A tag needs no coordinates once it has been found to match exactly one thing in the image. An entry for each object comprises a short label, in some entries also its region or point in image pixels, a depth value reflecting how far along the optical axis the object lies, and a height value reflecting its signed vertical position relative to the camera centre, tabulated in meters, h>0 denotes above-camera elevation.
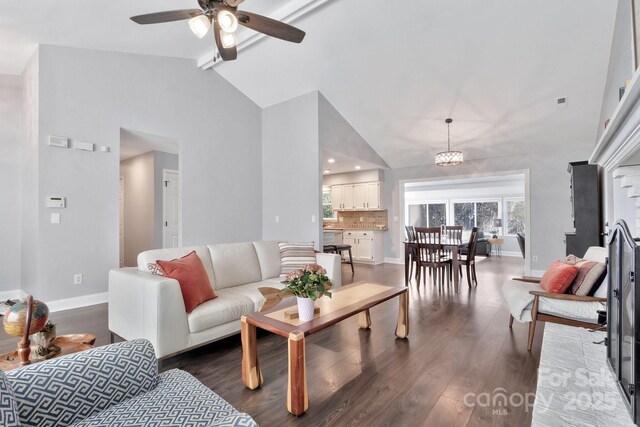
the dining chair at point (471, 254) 4.80 -0.64
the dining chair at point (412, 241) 5.00 -0.45
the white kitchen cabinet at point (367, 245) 7.29 -0.75
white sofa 2.15 -0.70
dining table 4.81 -0.62
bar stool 6.03 -0.66
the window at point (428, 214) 10.31 -0.02
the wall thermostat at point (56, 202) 3.66 +0.19
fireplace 1.34 -0.52
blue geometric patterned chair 0.95 -0.61
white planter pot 1.98 -0.60
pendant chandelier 5.10 +0.91
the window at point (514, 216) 9.16 -0.10
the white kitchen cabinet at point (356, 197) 7.55 +0.45
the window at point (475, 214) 9.59 -0.03
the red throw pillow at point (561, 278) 2.43 -0.53
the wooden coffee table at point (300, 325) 1.70 -0.68
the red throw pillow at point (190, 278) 2.35 -0.49
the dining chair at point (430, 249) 4.73 -0.56
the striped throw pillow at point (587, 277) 2.35 -0.50
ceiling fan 2.33 +1.58
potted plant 1.97 -0.47
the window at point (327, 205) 8.54 +0.27
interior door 5.84 +0.14
